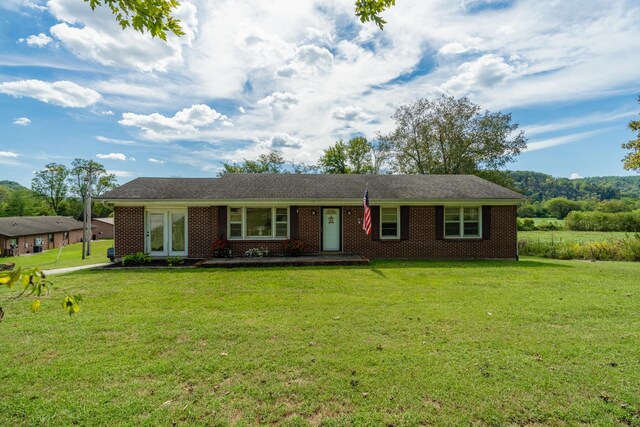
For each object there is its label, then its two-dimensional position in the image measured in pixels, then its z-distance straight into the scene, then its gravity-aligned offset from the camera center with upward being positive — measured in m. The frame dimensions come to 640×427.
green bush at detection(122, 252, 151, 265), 12.02 -1.64
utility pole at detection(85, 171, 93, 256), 20.54 +0.58
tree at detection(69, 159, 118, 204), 58.75 +6.44
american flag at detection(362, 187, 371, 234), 12.01 -0.06
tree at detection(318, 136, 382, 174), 39.03 +7.09
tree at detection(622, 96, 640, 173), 15.54 +2.99
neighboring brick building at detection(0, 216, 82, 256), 35.31 -2.14
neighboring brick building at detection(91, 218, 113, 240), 50.62 -2.00
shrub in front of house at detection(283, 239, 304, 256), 13.07 -1.31
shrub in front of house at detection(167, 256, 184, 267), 11.89 -1.69
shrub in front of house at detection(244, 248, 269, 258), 13.22 -1.49
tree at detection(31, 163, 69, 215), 58.78 +5.62
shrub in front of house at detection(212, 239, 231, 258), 12.89 -1.33
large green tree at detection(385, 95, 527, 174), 27.59 +6.68
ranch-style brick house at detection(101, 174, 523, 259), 13.15 -0.24
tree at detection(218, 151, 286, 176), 45.39 +7.06
